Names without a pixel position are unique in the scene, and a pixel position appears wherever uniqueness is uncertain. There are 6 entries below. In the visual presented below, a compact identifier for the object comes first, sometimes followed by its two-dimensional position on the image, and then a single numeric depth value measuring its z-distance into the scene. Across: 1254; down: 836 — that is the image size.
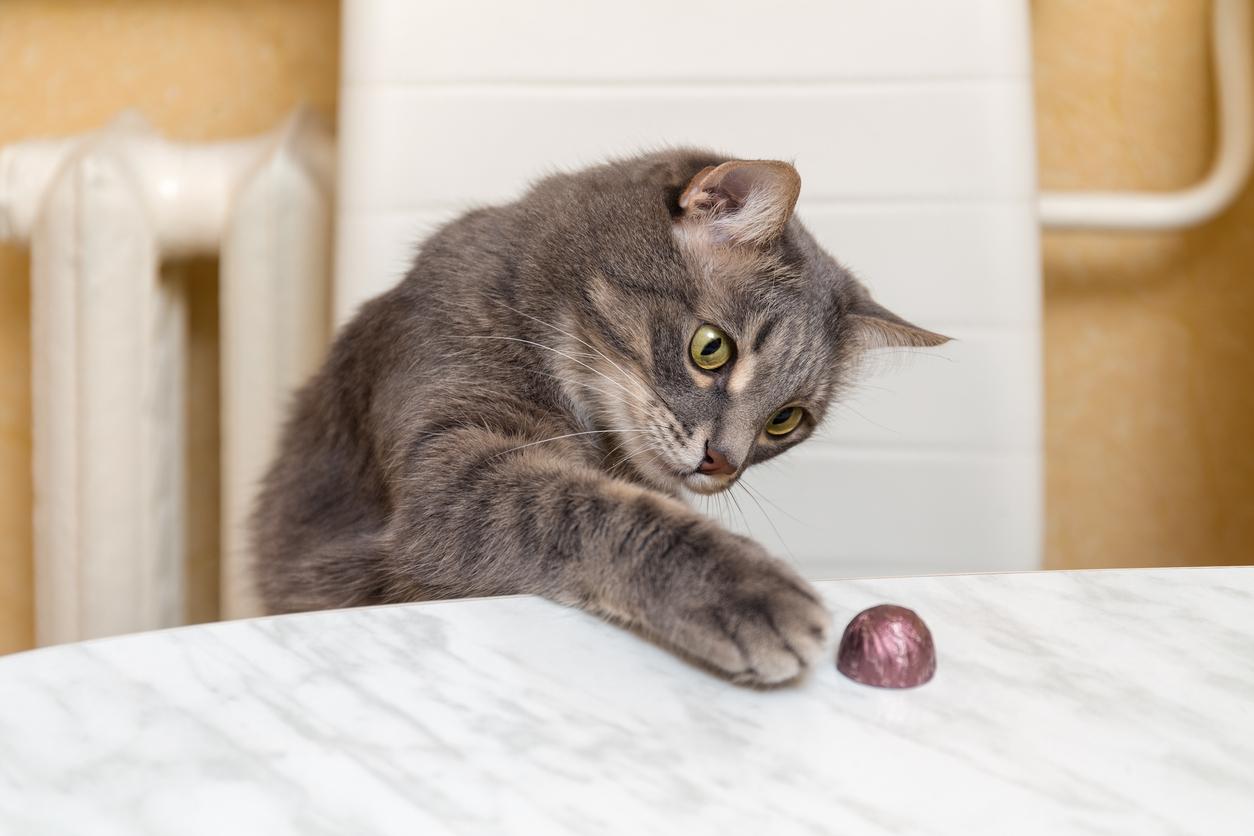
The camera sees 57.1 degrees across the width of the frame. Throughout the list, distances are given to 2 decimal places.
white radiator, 1.33
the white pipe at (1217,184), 1.41
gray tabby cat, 0.81
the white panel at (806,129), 1.21
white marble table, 0.45
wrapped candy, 0.57
